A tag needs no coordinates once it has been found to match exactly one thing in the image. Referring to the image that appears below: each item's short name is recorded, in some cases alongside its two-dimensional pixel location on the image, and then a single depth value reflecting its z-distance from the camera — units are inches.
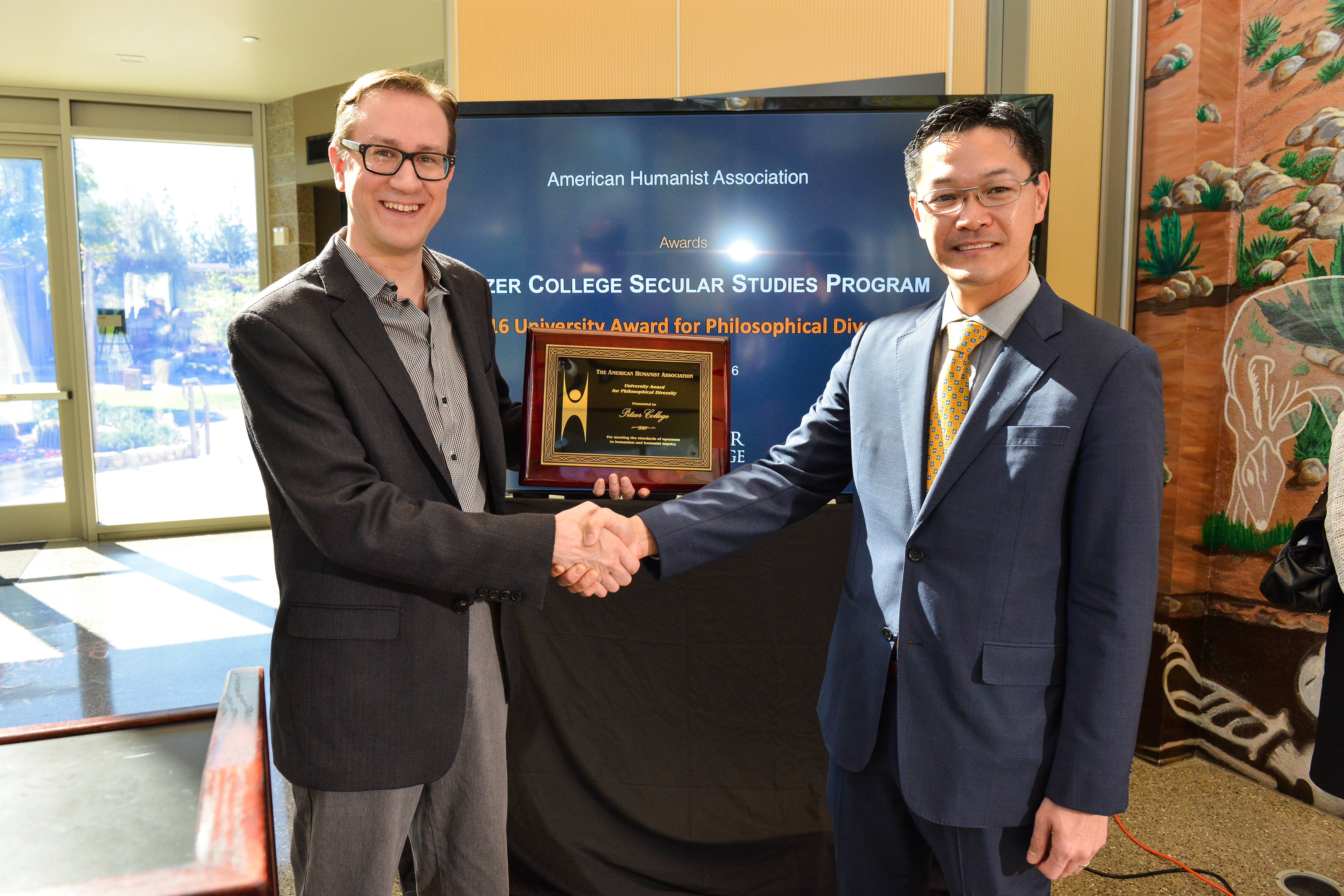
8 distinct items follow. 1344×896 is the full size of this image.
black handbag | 74.4
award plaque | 79.6
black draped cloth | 87.8
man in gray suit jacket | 55.0
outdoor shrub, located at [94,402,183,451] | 262.5
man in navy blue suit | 48.4
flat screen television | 96.7
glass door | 247.6
